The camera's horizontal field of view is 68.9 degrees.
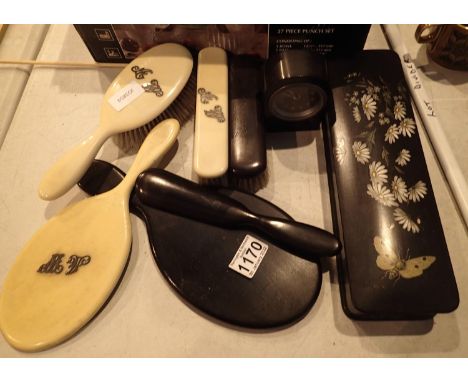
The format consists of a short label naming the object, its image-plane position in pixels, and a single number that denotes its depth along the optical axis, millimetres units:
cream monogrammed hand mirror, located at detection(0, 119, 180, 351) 439
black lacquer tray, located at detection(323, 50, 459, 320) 412
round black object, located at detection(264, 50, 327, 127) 463
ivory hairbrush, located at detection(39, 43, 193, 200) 494
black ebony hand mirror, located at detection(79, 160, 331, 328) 441
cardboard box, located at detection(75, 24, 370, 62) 540
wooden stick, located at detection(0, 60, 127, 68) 658
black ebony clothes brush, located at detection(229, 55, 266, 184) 475
